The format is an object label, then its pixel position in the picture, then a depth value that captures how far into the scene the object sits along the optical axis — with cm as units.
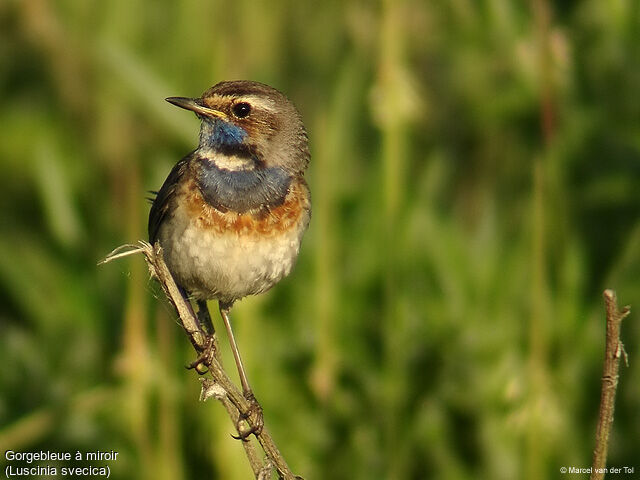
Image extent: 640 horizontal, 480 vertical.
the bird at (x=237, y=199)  719
